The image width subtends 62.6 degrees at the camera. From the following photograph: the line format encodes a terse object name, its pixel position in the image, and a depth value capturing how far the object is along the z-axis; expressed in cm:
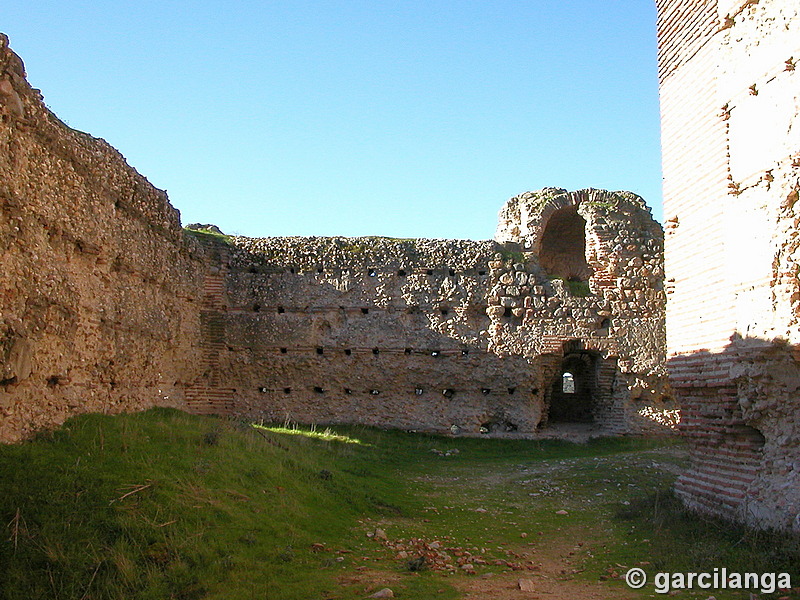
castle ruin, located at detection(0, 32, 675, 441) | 1383
